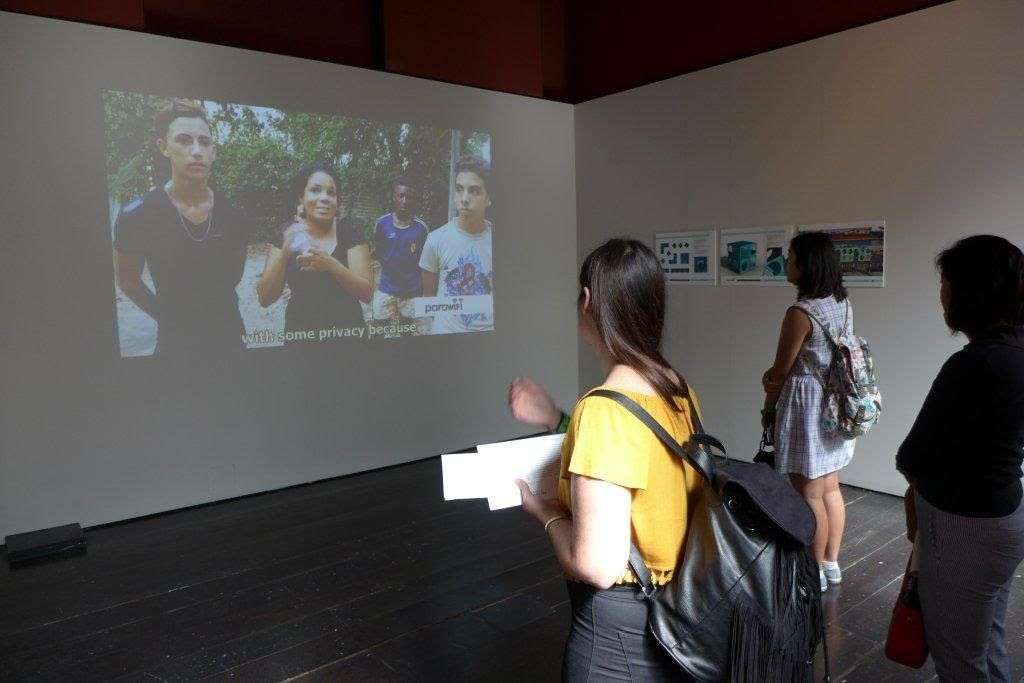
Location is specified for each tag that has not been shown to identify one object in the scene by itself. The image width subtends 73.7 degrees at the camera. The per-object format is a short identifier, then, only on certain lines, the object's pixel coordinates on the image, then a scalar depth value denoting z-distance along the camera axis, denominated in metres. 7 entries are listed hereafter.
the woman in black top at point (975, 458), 1.44
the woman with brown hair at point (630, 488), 1.09
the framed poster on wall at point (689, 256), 4.86
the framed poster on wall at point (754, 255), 4.44
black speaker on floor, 3.41
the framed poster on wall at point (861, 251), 3.98
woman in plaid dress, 2.62
